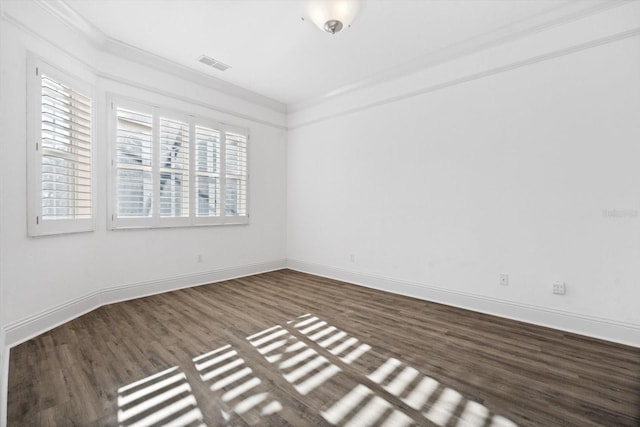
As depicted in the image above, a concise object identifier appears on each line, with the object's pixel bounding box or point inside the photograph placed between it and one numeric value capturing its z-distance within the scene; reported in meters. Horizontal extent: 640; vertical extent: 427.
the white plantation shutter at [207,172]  4.46
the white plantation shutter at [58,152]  2.69
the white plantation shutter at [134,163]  3.65
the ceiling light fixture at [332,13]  2.56
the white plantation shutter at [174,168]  4.04
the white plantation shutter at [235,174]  4.85
